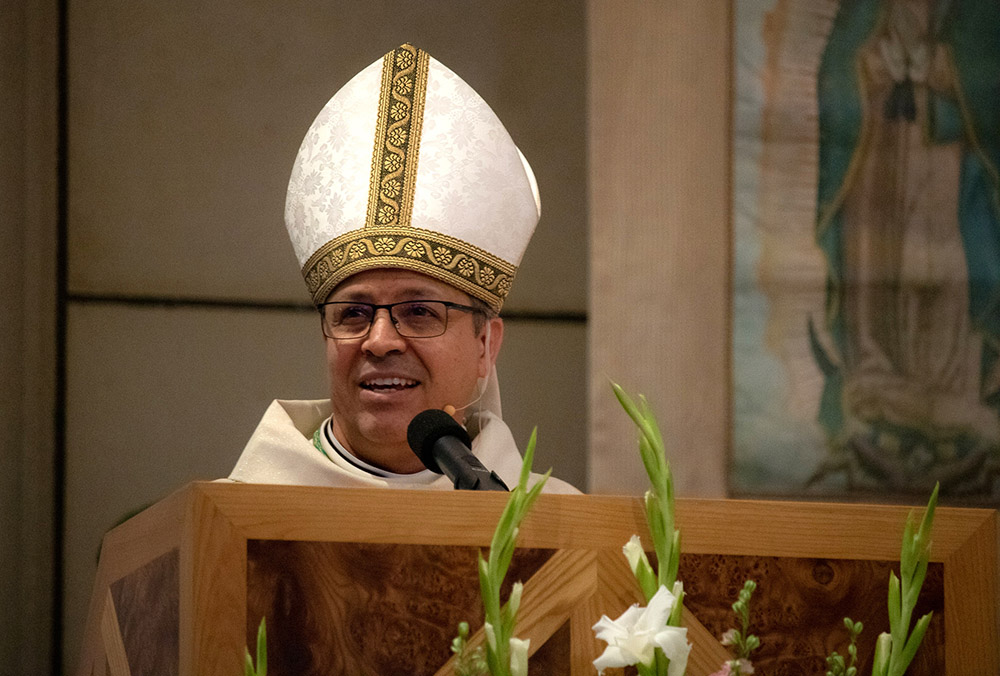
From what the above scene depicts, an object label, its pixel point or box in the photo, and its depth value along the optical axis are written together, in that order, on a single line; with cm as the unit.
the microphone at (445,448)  448
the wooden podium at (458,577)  439
